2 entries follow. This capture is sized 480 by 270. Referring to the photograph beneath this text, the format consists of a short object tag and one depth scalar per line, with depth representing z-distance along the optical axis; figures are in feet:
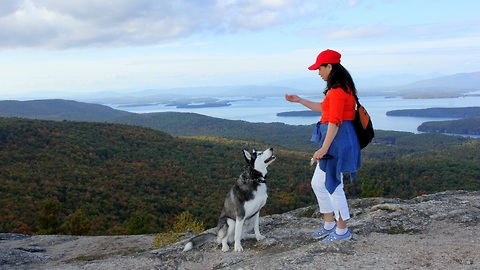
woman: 18.60
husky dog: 21.98
